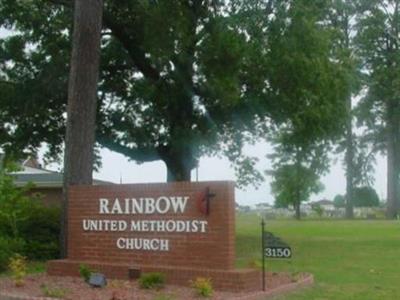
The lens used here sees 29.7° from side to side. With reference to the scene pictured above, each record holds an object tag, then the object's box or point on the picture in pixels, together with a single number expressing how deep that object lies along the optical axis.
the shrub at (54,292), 11.34
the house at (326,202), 123.71
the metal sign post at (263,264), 11.98
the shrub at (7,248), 15.59
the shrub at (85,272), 13.05
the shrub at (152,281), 12.09
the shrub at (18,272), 12.77
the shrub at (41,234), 19.17
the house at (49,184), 32.19
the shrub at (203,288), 11.16
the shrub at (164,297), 10.99
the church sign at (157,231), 11.98
